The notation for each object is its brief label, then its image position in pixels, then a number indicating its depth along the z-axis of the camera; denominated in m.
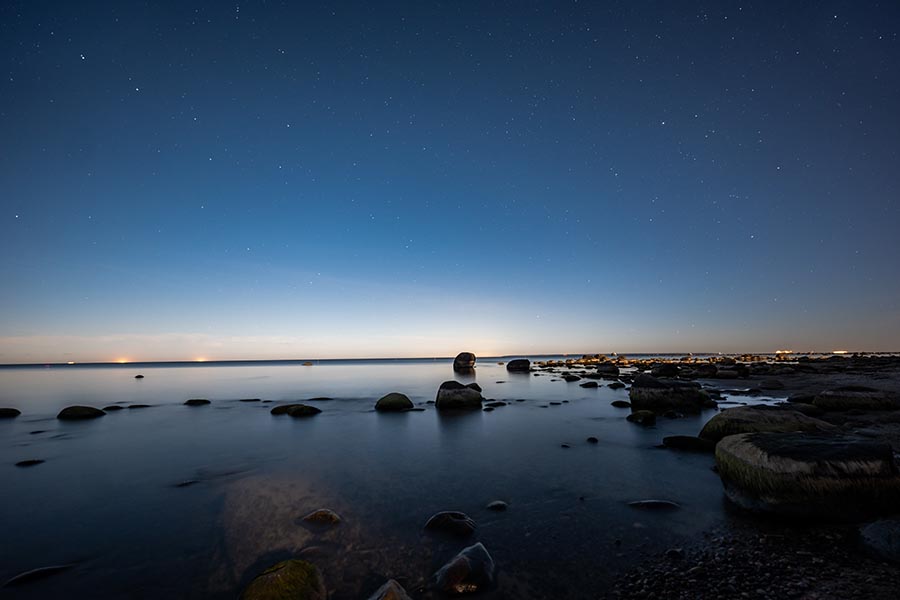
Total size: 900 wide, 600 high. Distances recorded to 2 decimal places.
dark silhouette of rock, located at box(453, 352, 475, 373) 75.36
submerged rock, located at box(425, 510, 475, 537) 6.68
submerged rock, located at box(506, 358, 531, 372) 63.38
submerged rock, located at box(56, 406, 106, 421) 20.36
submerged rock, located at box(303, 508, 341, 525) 7.24
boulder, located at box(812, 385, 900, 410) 16.48
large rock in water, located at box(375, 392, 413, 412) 22.44
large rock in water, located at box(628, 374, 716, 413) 19.22
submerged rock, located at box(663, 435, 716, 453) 11.38
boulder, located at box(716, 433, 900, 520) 6.15
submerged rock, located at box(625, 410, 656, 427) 16.08
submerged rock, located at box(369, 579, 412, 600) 4.29
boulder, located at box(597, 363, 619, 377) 46.61
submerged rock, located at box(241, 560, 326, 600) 4.50
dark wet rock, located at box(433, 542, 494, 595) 4.98
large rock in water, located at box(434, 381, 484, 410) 22.38
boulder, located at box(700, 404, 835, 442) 9.98
